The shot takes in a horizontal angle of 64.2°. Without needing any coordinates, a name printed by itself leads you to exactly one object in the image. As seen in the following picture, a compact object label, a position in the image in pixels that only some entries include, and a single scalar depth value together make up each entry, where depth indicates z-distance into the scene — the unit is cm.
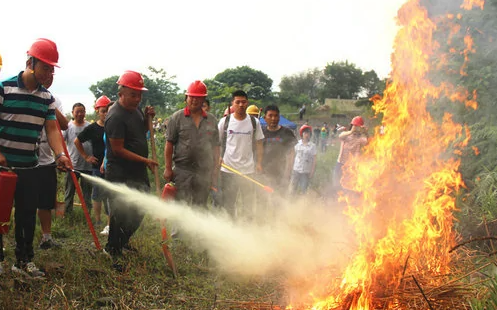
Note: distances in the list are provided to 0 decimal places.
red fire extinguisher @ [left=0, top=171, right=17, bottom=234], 357
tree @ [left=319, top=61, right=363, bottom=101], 6931
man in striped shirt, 388
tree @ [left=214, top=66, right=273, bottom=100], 6222
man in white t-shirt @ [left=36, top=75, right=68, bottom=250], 464
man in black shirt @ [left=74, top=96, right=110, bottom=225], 620
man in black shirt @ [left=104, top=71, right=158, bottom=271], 451
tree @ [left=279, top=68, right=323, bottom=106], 8856
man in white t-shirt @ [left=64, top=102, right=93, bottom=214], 680
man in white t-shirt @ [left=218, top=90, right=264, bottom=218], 599
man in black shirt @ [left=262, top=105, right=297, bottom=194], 711
